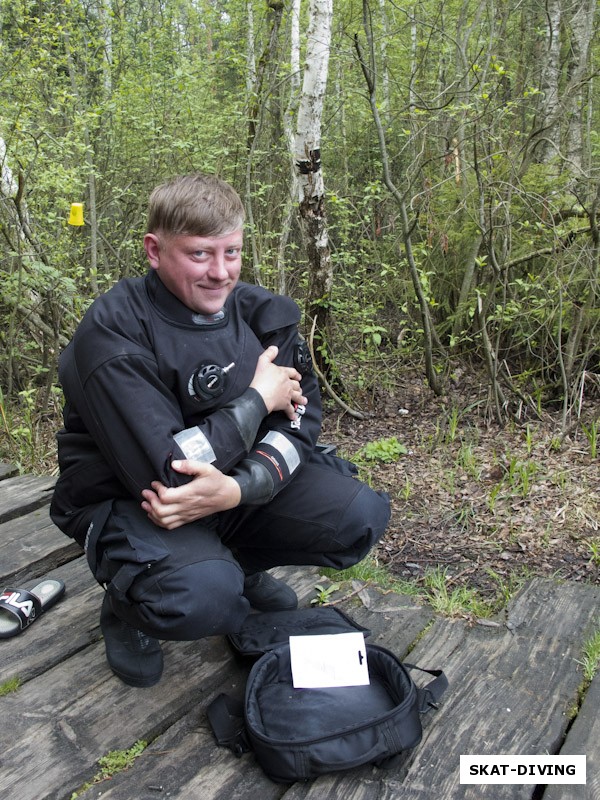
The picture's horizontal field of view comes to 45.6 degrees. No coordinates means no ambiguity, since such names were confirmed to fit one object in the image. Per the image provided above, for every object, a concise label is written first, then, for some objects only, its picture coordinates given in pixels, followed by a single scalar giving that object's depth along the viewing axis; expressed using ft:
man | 6.66
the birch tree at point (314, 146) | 15.35
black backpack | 6.11
